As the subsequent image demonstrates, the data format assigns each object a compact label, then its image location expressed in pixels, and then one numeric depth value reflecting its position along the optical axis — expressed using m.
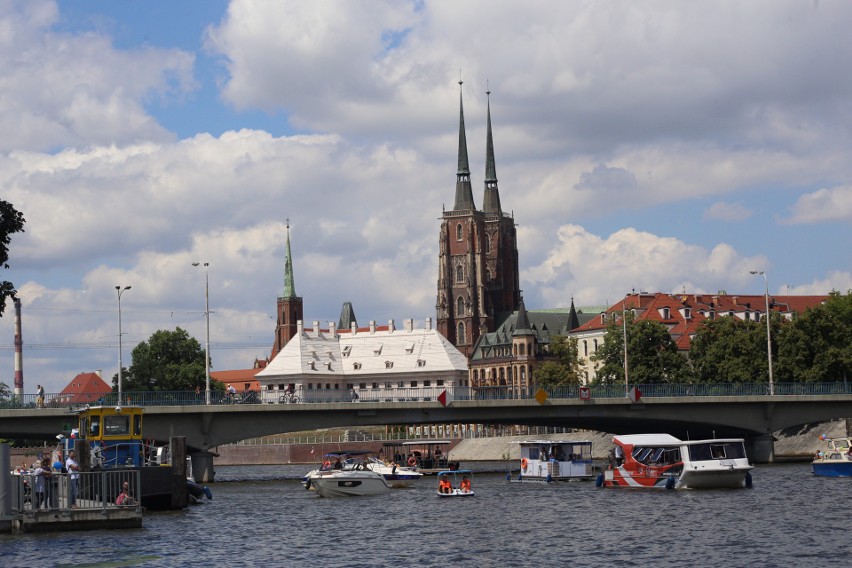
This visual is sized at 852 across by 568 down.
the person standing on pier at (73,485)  52.56
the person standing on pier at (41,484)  51.66
